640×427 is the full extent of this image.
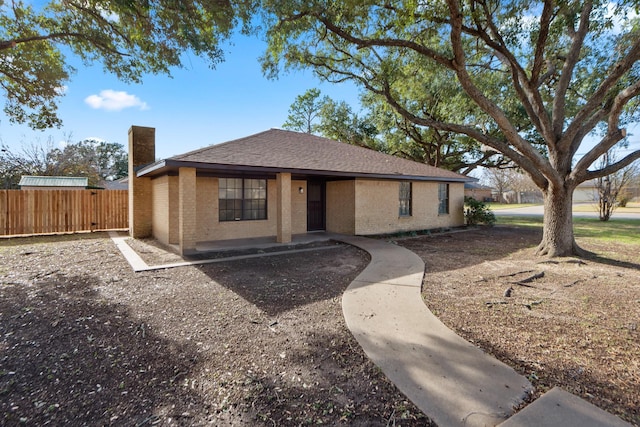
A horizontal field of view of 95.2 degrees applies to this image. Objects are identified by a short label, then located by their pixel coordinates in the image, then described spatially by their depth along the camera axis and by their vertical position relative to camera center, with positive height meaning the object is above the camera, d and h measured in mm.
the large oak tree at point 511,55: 7340 +4897
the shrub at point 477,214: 16922 -345
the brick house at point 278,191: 8914 +674
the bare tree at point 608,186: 19094 +1477
